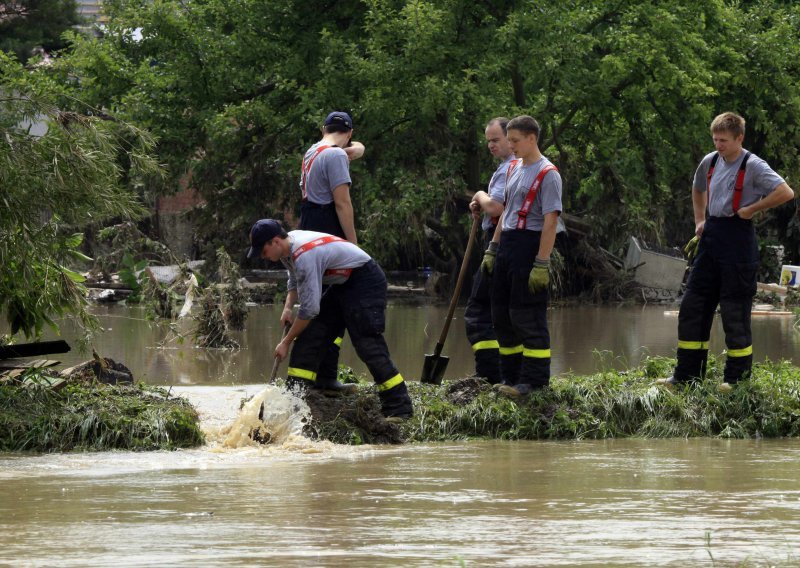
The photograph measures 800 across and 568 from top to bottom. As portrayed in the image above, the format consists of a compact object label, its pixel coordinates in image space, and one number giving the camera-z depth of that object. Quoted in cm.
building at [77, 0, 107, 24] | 9255
